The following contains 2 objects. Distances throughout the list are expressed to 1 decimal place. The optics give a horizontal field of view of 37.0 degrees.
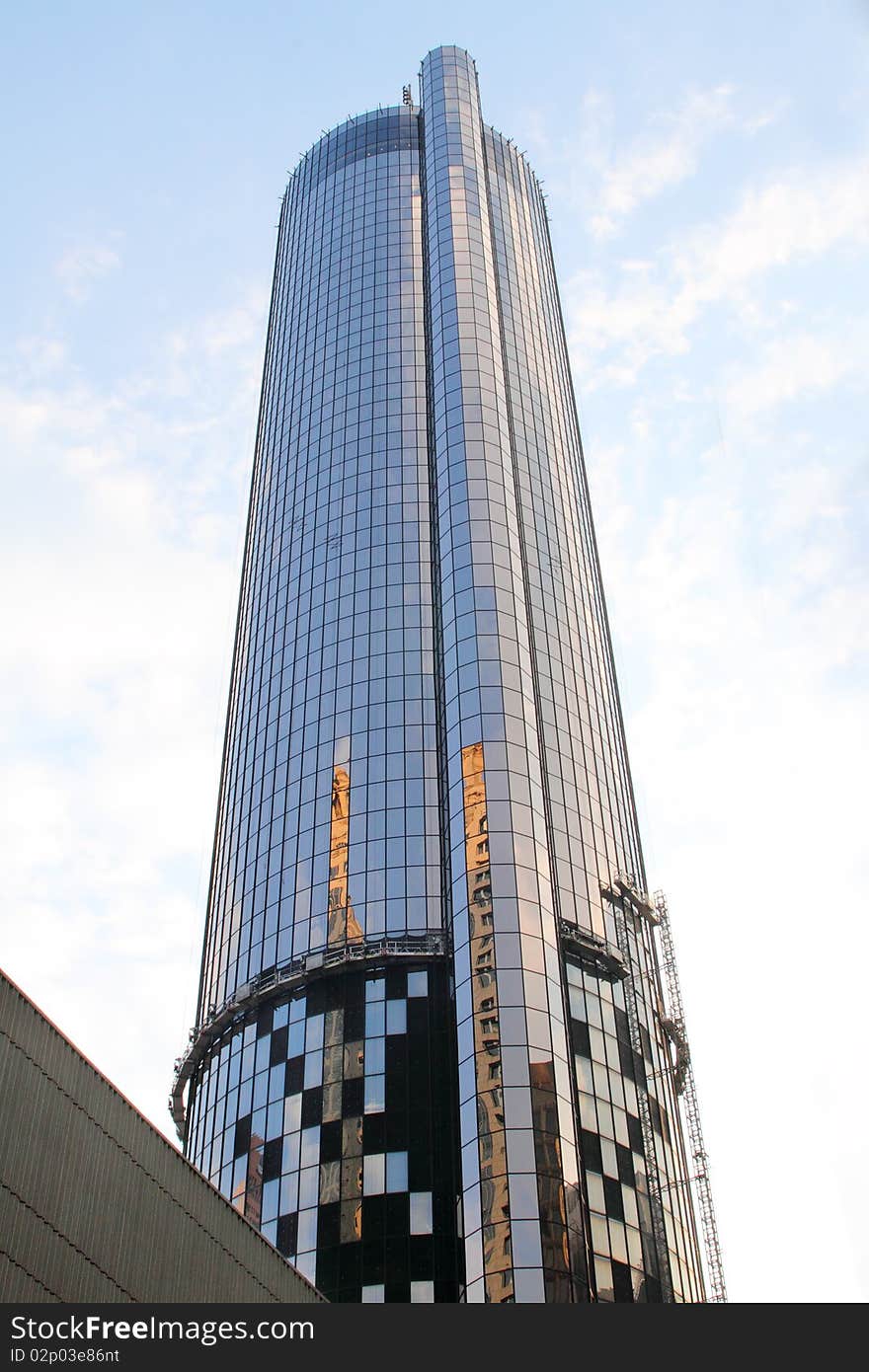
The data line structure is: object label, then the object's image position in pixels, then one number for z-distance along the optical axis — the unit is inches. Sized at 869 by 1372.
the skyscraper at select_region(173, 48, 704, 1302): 2962.6
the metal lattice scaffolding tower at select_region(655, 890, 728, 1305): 3486.7
